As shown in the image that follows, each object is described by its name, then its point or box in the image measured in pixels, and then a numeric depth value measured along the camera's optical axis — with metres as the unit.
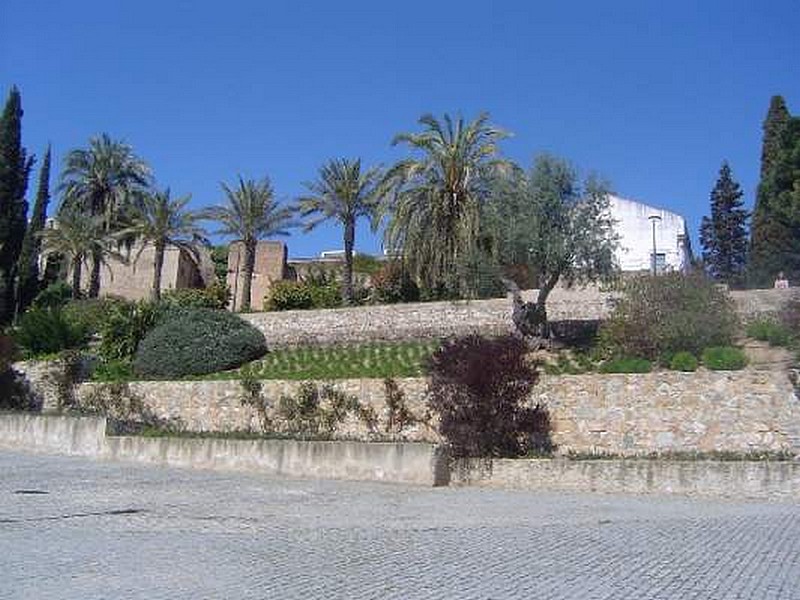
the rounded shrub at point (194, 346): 33.81
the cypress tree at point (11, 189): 52.50
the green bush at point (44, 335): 37.81
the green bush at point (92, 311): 42.25
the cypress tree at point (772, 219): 44.25
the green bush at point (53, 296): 55.69
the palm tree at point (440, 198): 35.16
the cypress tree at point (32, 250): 57.12
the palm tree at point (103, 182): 52.78
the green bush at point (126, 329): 37.28
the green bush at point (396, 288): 42.94
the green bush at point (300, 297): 45.78
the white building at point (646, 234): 53.91
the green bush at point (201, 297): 48.56
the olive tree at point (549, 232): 30.44
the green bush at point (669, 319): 25.75
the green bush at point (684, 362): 23.44
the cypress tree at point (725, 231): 61.78
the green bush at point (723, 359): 22.89
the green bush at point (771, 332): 26.48
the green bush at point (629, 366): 23.36
